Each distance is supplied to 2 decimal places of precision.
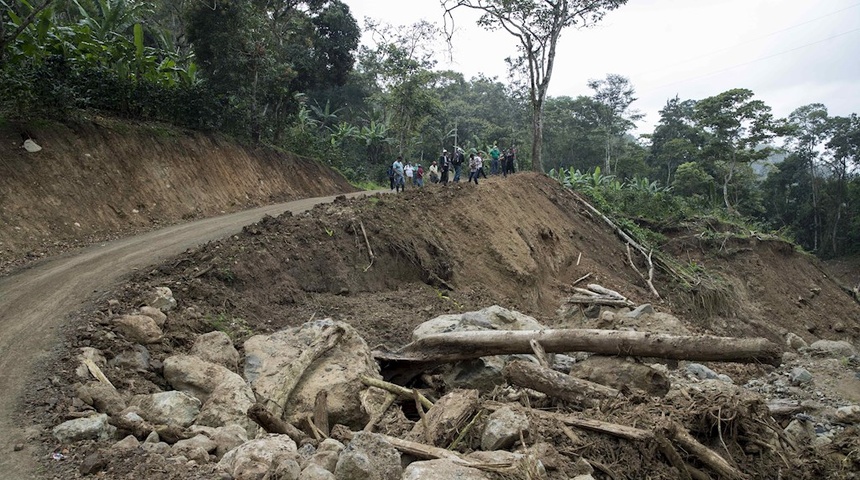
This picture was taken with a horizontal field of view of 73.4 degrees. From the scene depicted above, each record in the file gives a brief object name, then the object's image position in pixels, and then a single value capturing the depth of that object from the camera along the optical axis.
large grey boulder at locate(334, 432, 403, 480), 4.26
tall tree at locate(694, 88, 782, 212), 33.81
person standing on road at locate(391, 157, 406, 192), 21.23
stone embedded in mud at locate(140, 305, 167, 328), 8.05
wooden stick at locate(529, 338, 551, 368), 7.21
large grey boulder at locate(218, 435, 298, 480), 4.40
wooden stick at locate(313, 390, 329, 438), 6.33
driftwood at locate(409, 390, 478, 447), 5.47
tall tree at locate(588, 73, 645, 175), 51.34
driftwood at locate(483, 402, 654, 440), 5.41
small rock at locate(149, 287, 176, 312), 8.52
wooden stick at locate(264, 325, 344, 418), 6.44
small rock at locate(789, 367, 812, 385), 11.70
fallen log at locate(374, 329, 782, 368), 6.69
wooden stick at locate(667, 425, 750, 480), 5.43
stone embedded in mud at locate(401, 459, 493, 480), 4.23
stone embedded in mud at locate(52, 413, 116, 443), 5.06
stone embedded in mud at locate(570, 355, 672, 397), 7.25
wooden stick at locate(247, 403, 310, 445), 5.52
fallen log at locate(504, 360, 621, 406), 6.40
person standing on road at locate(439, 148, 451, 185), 21.17
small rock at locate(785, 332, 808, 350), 19.34
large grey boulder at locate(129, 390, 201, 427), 5.74
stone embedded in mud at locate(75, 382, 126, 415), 5.75
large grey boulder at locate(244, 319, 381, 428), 6.73
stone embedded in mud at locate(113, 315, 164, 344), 7.50
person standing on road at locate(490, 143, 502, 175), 23.39
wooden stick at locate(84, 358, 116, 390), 6.24
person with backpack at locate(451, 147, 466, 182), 20.56
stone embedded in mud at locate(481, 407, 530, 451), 5.27
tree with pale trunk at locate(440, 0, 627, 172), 25.62
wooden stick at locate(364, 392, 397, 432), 6.22
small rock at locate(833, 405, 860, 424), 8.81
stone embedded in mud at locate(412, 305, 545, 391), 7.89
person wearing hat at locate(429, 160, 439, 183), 22.86
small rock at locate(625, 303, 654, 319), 13.22
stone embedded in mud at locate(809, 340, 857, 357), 15.23
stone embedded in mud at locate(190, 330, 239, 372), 7.62
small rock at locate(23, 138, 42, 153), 13.28
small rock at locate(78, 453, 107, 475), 4.49
